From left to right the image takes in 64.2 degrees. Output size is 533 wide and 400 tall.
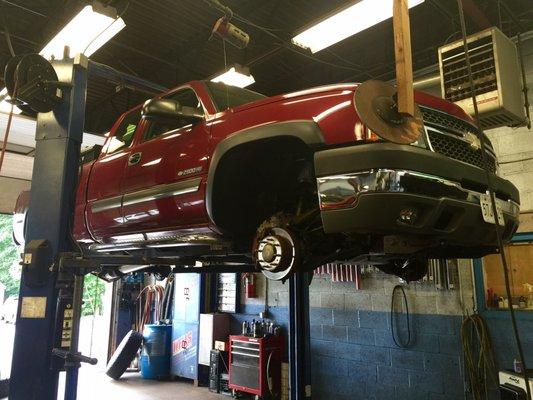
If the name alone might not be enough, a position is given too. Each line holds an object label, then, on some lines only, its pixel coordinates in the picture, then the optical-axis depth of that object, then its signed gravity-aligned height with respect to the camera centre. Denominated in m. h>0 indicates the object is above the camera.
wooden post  1.48 +0.81
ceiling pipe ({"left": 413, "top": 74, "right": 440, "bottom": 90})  3.62 +1.78
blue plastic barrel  7.48 -0.96
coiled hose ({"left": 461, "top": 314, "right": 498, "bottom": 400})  4.26 -0.61
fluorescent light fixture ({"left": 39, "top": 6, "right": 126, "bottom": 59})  3.99 +2.59
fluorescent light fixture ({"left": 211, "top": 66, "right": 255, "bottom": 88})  5.32 +2.79
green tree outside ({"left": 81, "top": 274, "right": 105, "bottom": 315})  16.95 +0.29
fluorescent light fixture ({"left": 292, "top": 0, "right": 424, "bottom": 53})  3.83 +2.60
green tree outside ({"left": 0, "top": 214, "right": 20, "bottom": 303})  21.31 +2.01
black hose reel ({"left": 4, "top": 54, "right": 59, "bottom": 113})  2.34 +1.18
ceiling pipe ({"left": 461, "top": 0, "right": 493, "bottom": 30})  3.23 +2.13
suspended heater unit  2.97 +1.54
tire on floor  7.38 -0.98
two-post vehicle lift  2.11 +0.28
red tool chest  5.88 -0.93
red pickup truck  1.58 +0.50
